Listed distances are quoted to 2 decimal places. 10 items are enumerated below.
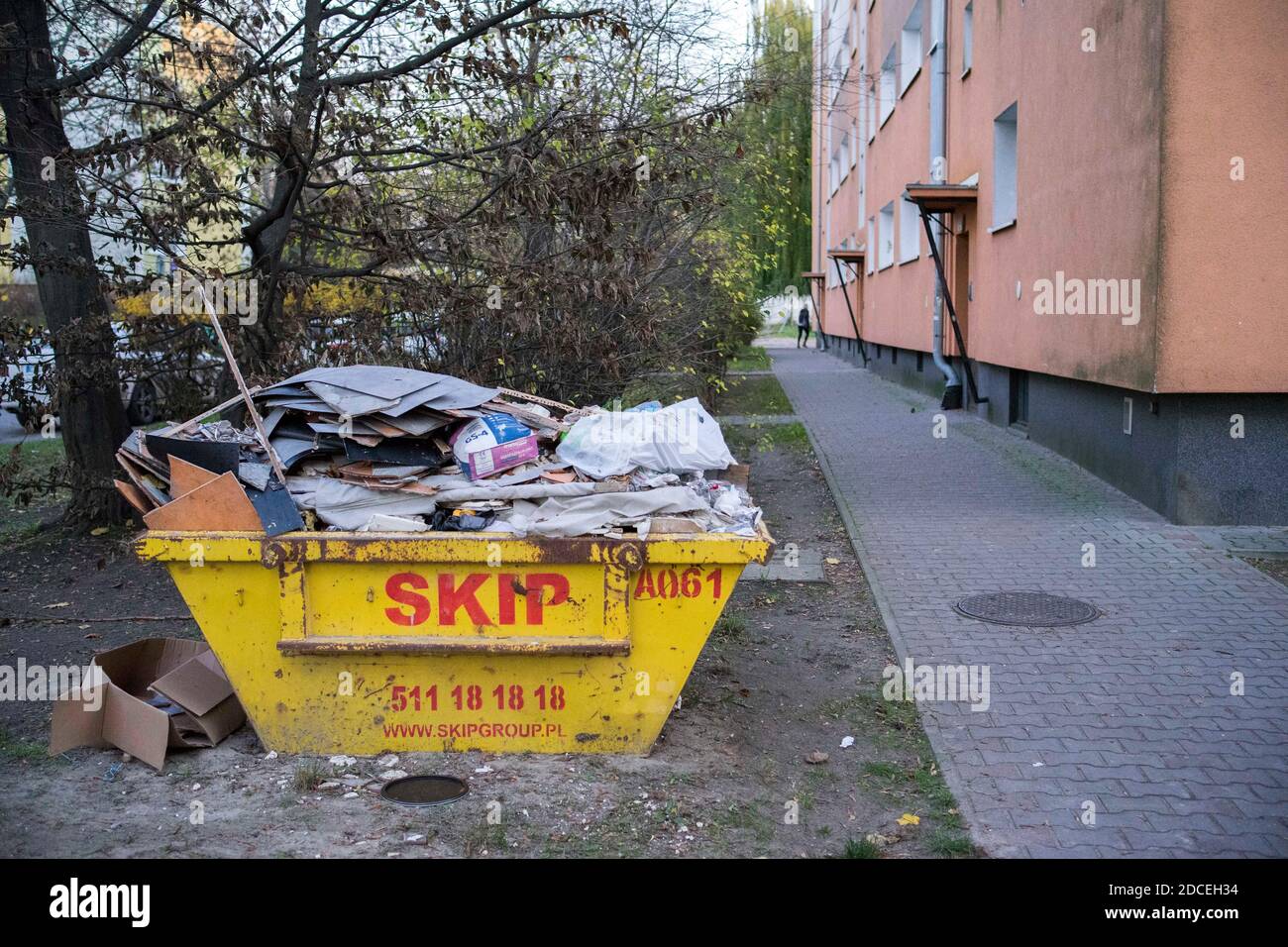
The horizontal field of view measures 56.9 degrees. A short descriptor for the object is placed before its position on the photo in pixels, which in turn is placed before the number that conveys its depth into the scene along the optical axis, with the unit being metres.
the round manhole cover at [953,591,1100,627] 6.77
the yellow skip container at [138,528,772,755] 4.60
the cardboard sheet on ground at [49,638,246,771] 4.77
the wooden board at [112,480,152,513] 4.85
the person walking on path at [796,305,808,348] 45.56
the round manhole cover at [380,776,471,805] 4.46
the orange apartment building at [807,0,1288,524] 8.42
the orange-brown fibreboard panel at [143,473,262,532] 4.60
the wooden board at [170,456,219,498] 4.66
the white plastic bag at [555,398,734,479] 5.15
